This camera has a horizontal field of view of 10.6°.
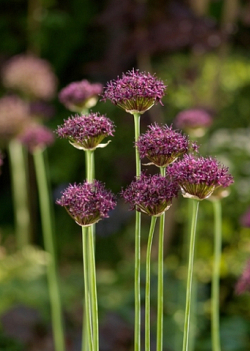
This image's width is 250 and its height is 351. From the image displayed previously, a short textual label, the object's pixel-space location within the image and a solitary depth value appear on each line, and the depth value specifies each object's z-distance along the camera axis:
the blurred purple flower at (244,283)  1.63
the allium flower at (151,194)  1.29
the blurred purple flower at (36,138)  2.45
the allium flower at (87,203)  1.30
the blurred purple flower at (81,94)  1.73
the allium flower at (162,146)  1.31
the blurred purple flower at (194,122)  2.36
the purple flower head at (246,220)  2.05
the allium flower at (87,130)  1.34
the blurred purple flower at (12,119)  3.10
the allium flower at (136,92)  1.33
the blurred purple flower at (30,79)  3.66
